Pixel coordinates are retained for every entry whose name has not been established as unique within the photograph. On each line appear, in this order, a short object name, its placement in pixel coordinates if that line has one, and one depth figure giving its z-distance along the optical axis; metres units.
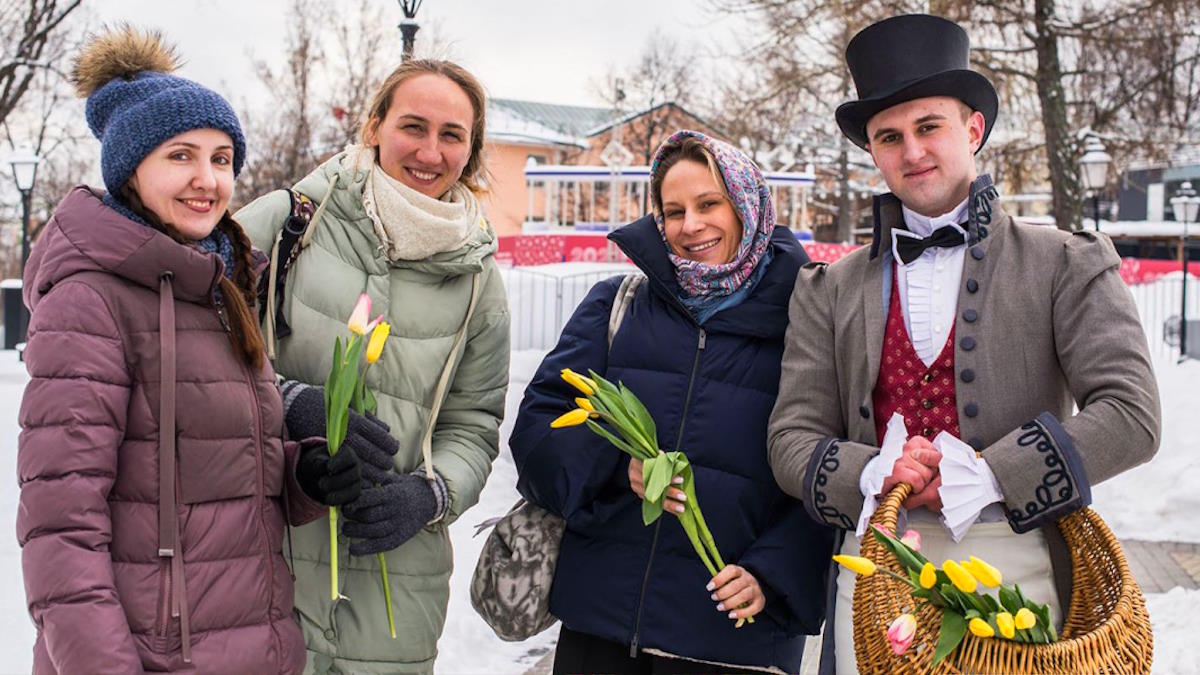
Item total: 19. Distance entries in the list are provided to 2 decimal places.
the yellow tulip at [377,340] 2.05
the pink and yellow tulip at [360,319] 2.12
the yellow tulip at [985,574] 1.67
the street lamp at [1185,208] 19.92
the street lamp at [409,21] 5.81
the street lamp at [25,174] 16.80
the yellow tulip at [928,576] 1.72
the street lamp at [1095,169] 15.38
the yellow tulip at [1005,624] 1.70
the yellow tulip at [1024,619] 1.70
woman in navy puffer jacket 2.62
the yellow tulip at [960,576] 1.66
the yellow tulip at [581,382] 2.18
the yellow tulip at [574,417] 2.15
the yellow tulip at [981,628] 1.70
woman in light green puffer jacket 2.67
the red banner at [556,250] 19.94
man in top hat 2.12
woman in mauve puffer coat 1.92
